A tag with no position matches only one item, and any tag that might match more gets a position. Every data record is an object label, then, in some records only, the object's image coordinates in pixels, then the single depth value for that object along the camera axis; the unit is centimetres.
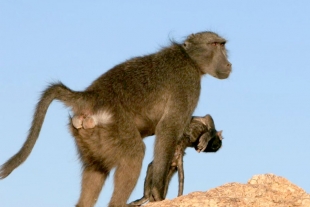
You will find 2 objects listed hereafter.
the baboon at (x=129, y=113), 1456
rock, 1184
